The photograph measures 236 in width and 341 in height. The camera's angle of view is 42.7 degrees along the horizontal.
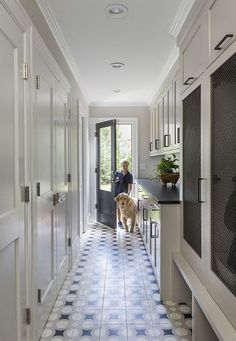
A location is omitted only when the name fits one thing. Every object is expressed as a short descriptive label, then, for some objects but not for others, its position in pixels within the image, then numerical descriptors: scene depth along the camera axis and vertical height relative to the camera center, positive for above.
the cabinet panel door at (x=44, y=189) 2.10 -0.17
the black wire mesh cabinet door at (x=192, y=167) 2.04 +0.00
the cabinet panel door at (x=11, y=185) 1.47 -0.09
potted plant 3.82 -0.06
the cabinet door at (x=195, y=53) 1.85 +0.78
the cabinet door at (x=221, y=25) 1.40 +0.72
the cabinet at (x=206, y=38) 1.45 +0.76
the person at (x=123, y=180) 5.46 -0.24
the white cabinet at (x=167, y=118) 3.39 +0.67
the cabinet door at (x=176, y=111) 3.27 +0.62
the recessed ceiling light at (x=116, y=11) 2.33 +1.24
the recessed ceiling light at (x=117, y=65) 3.67 +1.26
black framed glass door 5.38 -0.07
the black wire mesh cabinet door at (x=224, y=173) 1.43 -0.04
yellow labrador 5.19 -0.69
